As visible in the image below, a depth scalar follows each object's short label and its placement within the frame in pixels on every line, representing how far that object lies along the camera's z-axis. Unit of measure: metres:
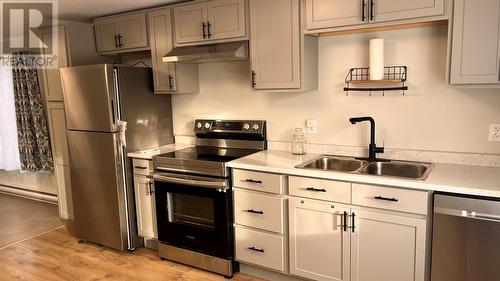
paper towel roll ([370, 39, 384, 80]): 2.58
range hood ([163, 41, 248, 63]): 2.94
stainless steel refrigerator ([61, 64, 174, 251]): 3.24
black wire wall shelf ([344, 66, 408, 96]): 2.65
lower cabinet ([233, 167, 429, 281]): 2.21
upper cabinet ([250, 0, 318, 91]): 2.74
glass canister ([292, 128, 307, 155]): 3.10
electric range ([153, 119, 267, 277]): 2.86
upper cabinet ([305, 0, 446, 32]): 2.27
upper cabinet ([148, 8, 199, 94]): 3.35
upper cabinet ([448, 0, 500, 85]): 2.12
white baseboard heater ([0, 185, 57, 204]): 5.10
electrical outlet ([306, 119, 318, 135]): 3.08
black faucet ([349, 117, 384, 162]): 2.71
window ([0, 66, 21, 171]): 5.14
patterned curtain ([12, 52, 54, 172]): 4.79
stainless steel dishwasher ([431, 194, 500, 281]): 1.97
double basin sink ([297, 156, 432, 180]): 2.59
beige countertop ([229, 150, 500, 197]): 2.02
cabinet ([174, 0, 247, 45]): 2.96
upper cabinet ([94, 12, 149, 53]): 3.52
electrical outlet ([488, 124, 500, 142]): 2.43
